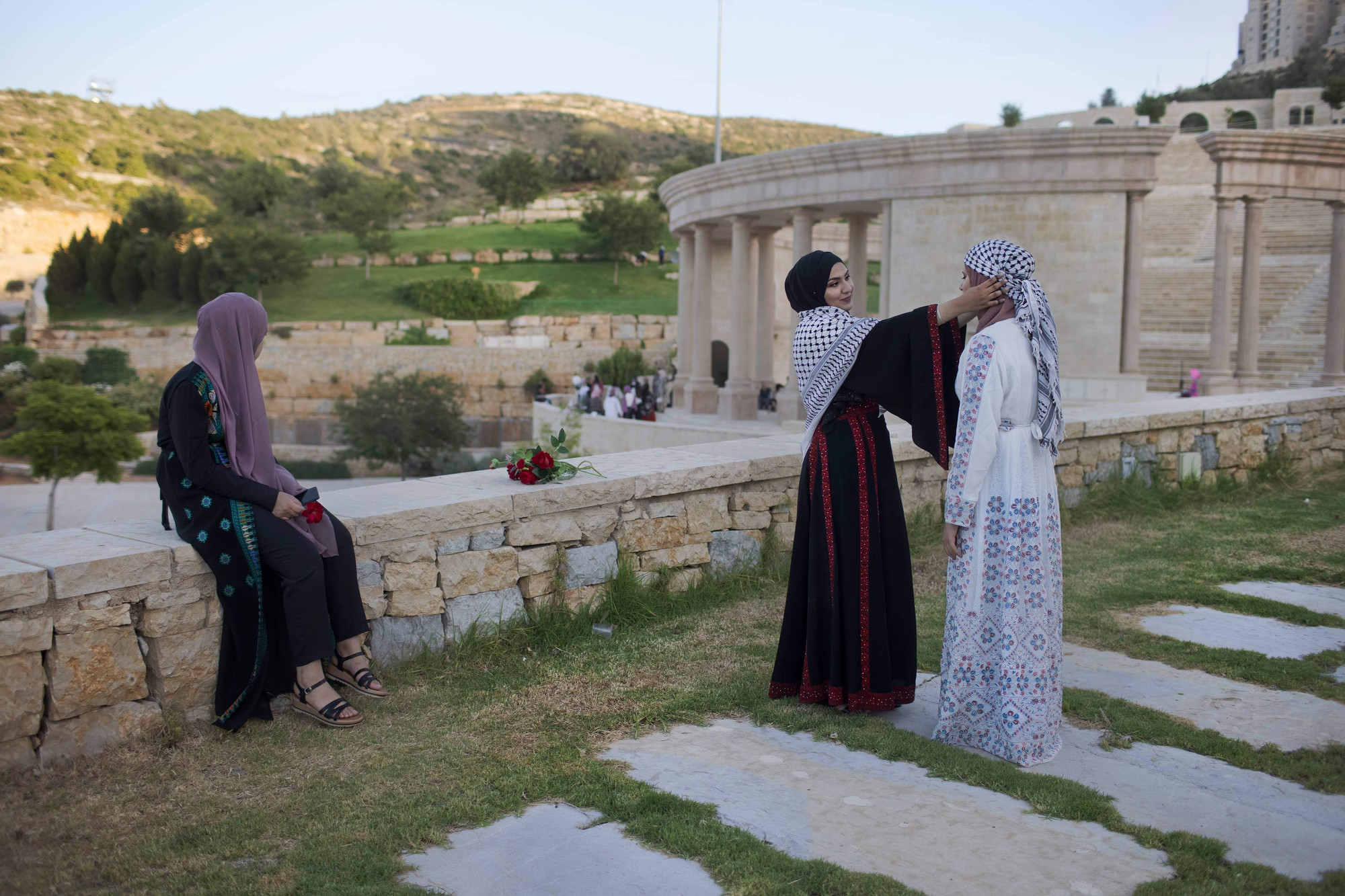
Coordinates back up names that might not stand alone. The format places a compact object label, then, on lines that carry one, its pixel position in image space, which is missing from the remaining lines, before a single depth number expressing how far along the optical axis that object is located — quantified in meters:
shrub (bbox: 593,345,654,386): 29.20
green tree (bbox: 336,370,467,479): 27.53
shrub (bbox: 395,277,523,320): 37.62
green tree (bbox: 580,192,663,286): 41.78
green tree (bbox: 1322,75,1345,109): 43.16
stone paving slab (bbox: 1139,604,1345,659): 4.95
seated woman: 3.74
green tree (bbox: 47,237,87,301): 40.22
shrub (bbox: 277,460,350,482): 28.16
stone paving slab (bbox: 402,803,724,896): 2.69
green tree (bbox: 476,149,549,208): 53.44
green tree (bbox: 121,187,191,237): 42.09
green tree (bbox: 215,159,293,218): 48.72
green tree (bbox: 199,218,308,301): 37.75
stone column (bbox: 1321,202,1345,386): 19.64
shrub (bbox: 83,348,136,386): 33.34
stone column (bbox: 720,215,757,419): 20.75
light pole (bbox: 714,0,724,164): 34.44
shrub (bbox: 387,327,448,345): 35.00
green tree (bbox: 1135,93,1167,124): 48.81
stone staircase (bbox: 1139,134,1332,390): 22.36
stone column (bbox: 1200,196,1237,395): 19.25
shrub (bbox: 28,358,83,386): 32.00
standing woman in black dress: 3.93
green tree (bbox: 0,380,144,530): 20.36
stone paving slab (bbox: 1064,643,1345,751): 3.86
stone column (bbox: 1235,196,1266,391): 19.64
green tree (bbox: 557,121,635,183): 65.31
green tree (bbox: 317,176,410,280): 42.62
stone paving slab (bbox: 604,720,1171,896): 2.75
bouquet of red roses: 5.01
